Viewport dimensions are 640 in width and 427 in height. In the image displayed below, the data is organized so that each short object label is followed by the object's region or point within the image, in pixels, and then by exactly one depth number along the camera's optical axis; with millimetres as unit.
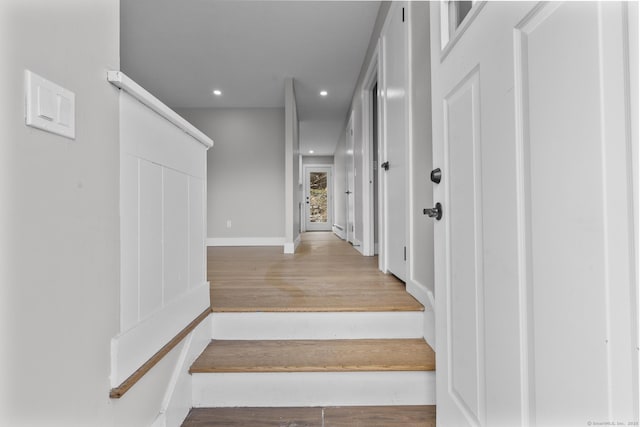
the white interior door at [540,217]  456
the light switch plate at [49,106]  591
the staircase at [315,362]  1241
